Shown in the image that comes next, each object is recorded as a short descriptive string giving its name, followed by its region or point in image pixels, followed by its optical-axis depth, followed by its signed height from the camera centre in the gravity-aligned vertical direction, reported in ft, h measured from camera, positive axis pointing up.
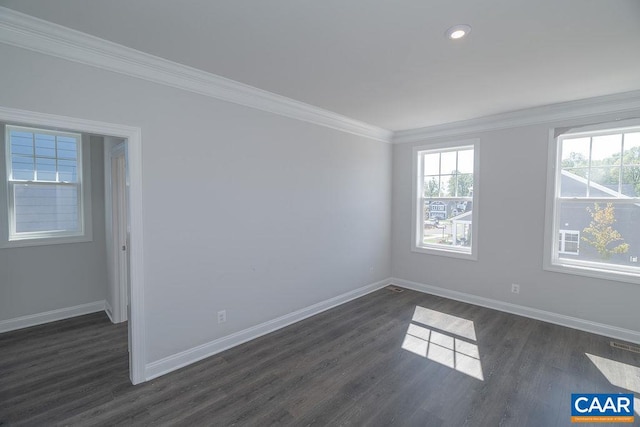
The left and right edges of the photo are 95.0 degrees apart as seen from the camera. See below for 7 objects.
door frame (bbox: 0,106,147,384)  7.71 -1.43
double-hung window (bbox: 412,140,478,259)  14.38 +0.26
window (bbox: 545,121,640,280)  10.64 +0.15
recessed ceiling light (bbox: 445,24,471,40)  6.42 +3.88
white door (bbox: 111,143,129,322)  11.51 -0.96
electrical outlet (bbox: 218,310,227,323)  9.68 -3.82
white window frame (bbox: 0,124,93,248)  10.99 -0.43
